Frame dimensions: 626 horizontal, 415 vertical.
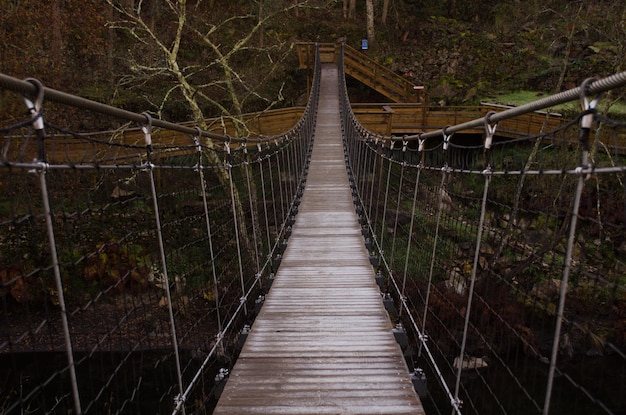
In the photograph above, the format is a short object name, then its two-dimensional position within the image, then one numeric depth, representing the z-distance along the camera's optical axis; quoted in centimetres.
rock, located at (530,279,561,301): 563
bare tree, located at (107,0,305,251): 1020
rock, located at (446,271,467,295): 591
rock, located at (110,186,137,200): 731
